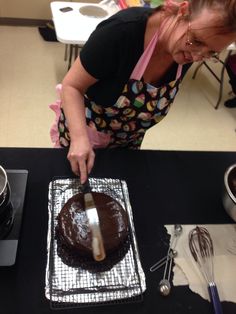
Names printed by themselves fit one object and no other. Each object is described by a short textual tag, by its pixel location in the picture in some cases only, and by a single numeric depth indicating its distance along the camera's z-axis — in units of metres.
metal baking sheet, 0.83
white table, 2.20
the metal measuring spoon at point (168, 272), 0.88
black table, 0.84
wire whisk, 0.89
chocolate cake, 0.90
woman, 0.87
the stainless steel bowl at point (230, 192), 1.03
